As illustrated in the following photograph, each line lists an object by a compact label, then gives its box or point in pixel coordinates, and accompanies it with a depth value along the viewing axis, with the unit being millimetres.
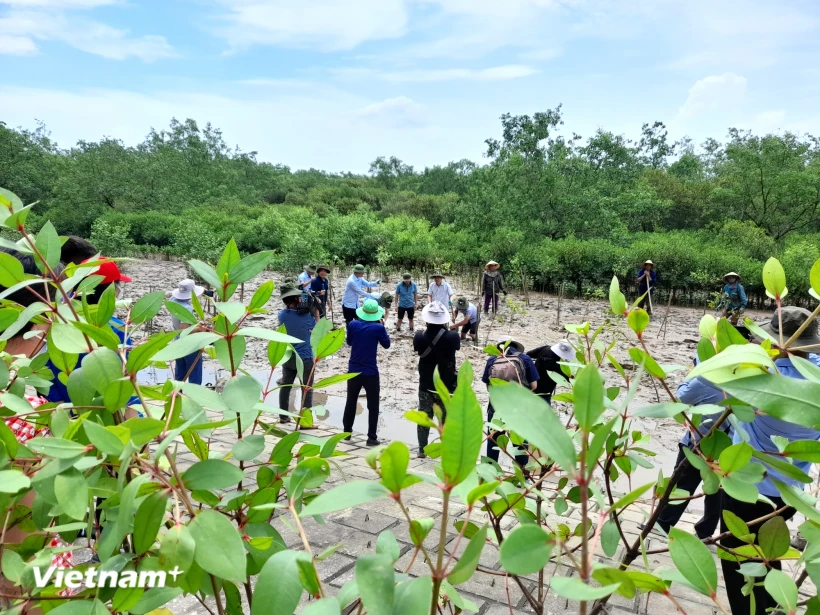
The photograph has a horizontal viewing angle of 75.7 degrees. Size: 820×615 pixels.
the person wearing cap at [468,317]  8070
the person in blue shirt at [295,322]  5117
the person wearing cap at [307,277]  8453
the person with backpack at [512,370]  3664
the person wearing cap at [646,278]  10837
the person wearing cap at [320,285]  8188
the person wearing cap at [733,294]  8784
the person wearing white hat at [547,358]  3930
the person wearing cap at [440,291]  8602
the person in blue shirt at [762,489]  2018
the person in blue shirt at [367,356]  4801
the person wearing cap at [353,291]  8484
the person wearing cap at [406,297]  9734
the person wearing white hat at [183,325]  4767
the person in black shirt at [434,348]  4645
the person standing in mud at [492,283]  10675
